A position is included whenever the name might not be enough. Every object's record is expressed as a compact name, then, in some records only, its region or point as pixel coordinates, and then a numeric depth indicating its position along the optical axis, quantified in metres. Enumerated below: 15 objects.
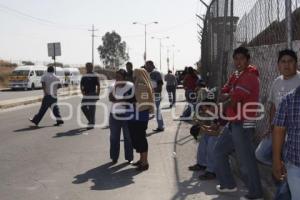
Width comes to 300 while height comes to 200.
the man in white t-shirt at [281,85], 4.80
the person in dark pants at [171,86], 22.78
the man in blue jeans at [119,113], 8.88
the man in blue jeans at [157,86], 13.67
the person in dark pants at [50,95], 15.09
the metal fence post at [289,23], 5.79
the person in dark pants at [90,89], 14.20
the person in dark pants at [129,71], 9.25
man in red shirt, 5.95
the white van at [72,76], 55.07
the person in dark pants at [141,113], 8.49
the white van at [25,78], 47.03
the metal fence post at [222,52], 10.35
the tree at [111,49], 130.50
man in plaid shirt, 3.72
